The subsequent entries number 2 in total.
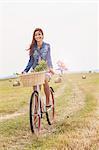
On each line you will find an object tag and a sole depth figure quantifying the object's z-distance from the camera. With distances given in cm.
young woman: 621
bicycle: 560
